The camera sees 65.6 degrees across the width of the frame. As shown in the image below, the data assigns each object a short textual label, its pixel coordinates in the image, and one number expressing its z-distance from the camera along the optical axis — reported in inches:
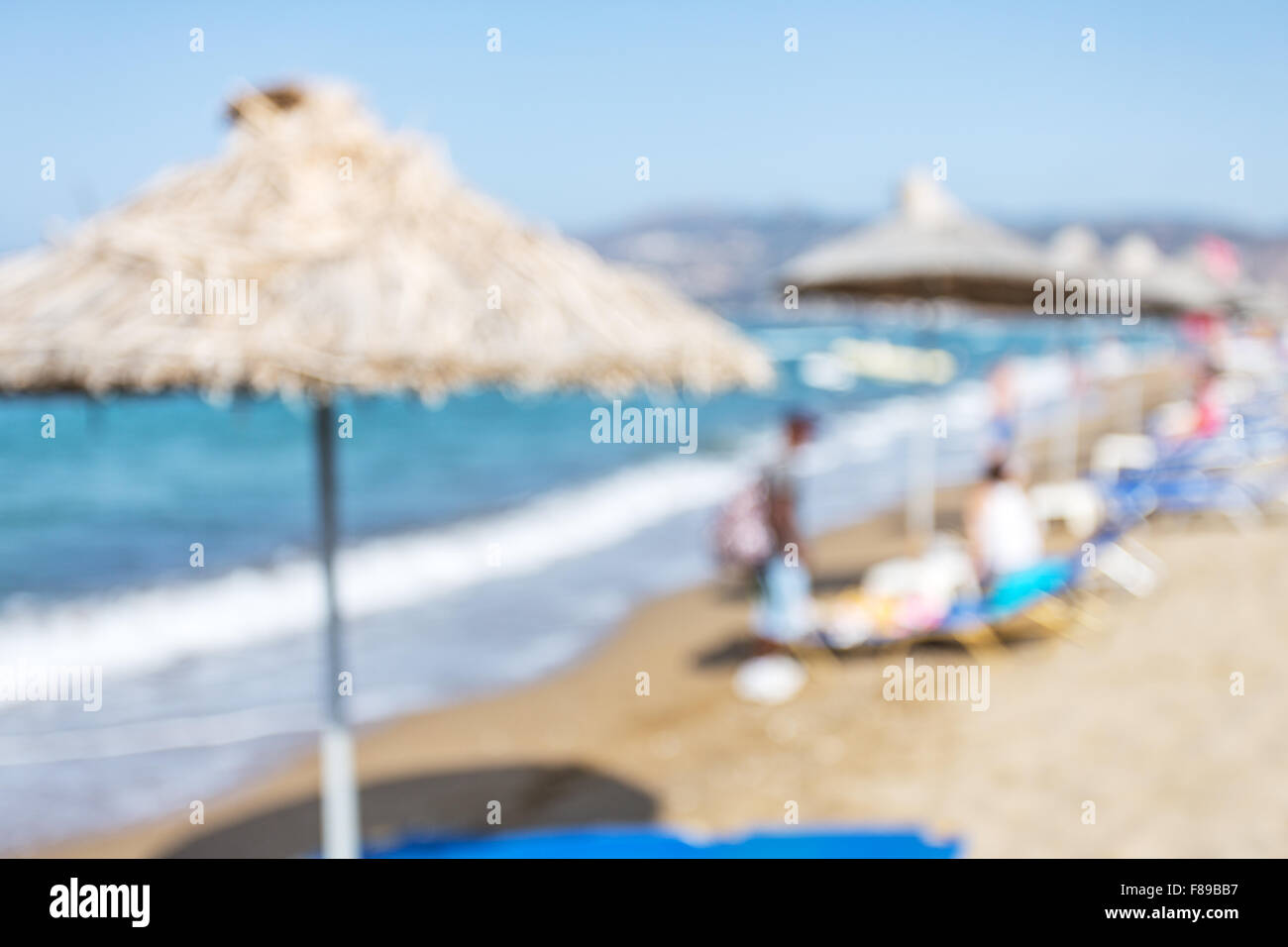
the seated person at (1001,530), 269.7
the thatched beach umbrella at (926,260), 280.7
